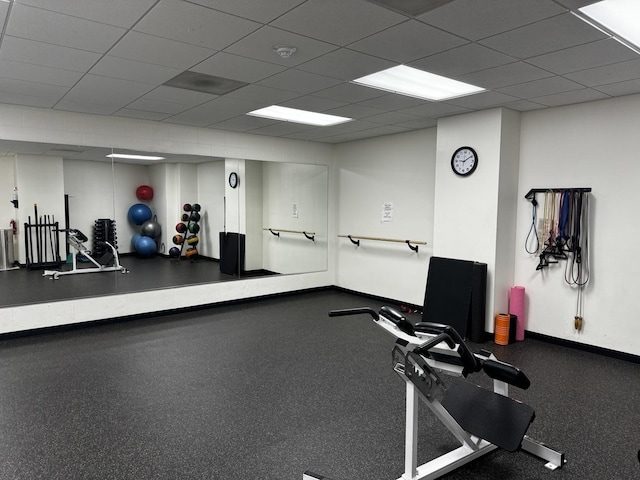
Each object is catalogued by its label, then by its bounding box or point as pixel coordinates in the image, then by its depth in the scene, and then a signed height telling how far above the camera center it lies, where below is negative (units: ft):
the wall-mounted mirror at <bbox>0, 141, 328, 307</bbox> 16.73 -0.49
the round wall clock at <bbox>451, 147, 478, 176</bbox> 15.53 +1.70
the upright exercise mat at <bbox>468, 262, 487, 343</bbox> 14.94 -3.42
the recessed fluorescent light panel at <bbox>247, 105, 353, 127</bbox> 15.96 +3.55
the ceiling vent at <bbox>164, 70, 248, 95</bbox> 11.44 +3.47
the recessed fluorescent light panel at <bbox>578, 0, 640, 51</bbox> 7.63 +3.64
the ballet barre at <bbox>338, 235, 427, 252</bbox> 19.02 -1.67
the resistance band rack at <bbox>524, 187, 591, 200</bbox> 13.83 +0.56
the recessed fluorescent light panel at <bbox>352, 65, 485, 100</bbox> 11.71 +3.65
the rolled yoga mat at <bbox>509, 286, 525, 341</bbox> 15.10 -3.62
